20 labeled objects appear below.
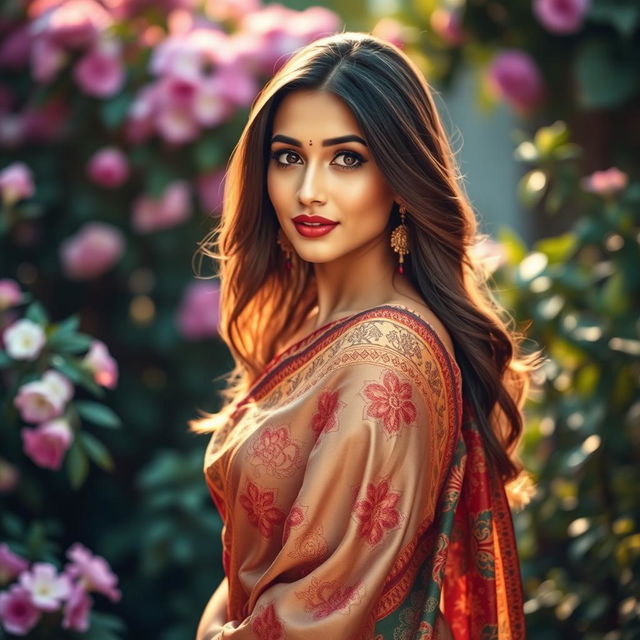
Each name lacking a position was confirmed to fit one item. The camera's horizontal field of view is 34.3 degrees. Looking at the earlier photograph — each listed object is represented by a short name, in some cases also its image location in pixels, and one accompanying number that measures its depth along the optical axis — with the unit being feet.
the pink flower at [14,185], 9.63
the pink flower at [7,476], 9.63
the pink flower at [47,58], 11.34
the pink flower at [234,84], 11.26
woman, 5.41
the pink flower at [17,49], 11.89
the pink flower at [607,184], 9.29
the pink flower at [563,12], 10.52
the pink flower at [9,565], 8.13
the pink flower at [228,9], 12.56
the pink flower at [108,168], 11.40
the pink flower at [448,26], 11.94
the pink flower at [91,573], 8.17
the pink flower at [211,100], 11.19
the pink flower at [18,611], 7.87
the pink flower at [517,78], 11.59
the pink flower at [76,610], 7.97
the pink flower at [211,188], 11.69
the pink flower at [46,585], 7.91
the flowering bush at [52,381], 8.00
